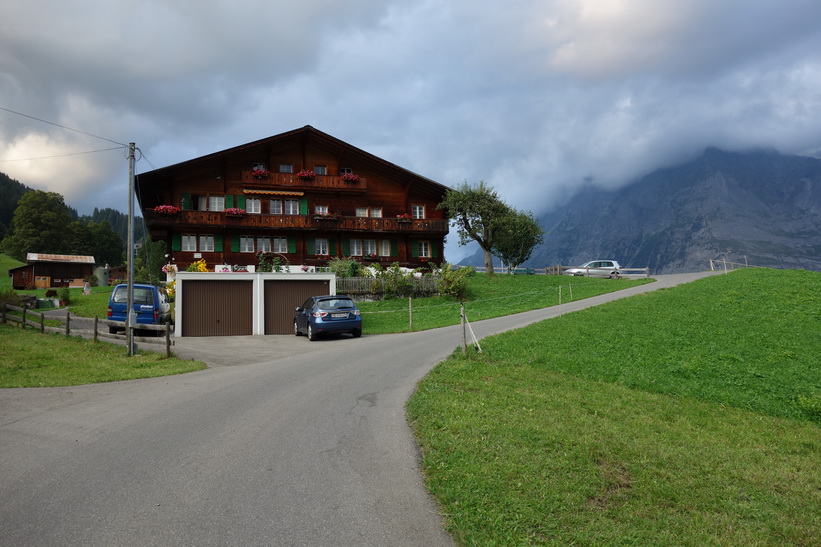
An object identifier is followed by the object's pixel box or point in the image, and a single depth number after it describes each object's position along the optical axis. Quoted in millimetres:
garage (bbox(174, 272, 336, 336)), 21922
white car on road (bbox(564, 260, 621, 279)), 44094
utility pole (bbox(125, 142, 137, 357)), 14961
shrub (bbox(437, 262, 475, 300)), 28844
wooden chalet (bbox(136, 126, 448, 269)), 36000
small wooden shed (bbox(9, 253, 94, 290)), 60344
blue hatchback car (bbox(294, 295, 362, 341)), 18234
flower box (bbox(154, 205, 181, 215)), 33938
